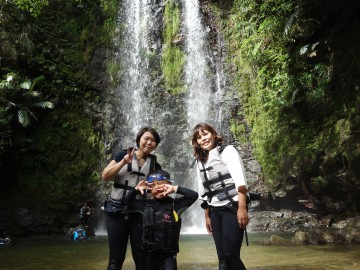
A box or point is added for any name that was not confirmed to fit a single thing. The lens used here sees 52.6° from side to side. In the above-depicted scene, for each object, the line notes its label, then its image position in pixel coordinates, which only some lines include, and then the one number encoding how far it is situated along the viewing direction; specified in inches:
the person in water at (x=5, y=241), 378.7
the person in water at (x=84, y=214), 465.1
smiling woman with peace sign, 127.0
